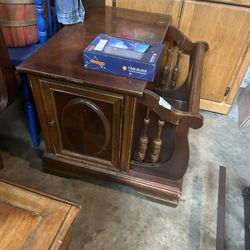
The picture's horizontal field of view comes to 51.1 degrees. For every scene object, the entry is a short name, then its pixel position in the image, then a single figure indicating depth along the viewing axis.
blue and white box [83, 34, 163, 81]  0.86
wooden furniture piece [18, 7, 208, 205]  0.89
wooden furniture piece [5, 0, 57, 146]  1.16
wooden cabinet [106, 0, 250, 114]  1.28
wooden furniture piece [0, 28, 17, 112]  1.07
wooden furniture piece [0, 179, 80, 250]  0.65
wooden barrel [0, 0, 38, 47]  1.17
